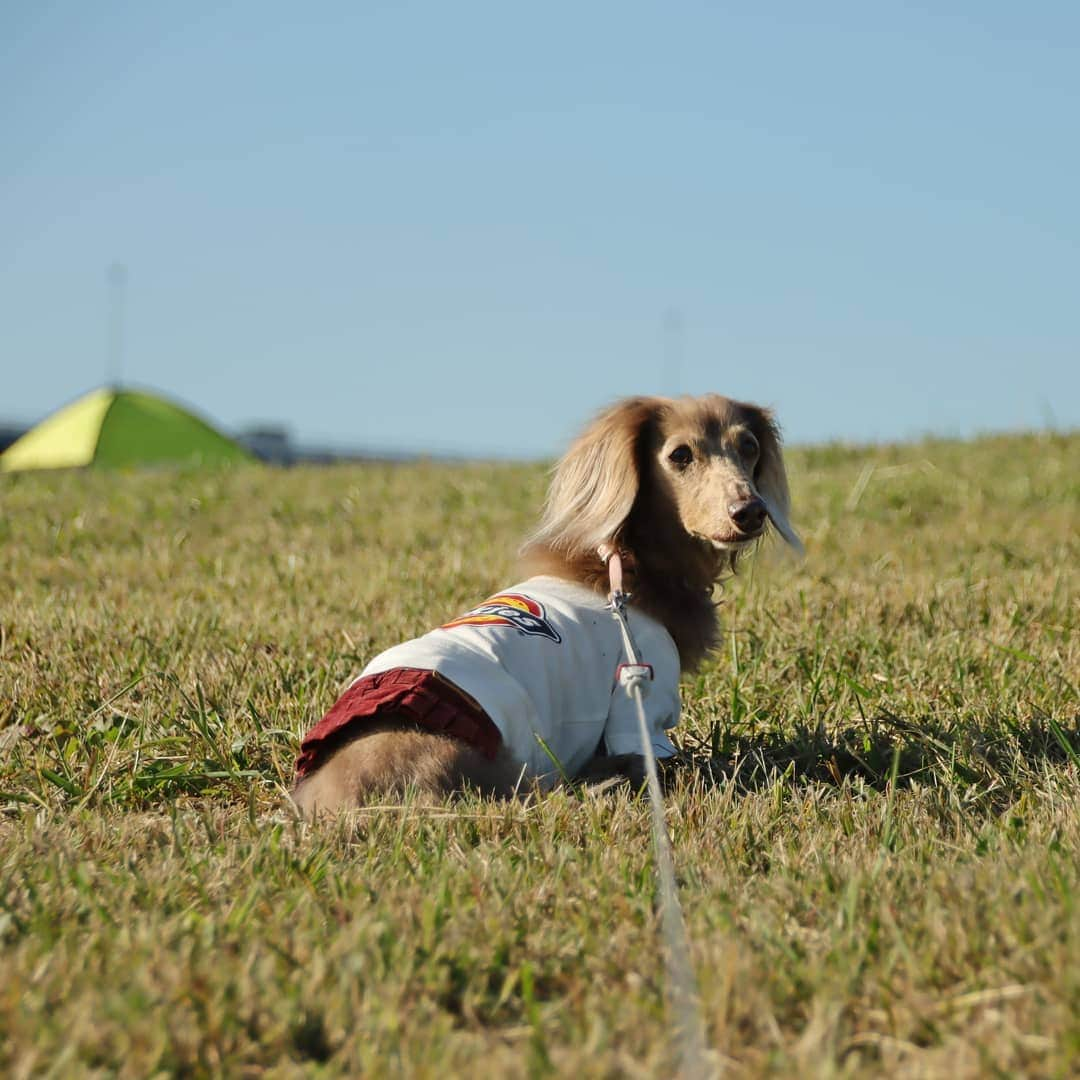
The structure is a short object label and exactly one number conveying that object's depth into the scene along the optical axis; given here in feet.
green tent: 51.57
